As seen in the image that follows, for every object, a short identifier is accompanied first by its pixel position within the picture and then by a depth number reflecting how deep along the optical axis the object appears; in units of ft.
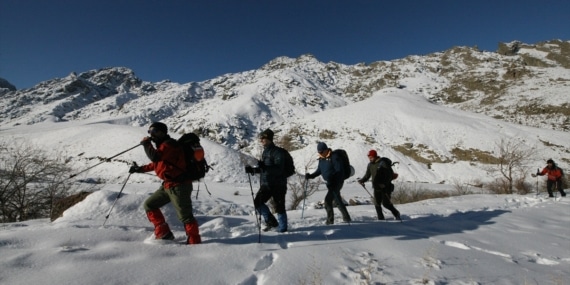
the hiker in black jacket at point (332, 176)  24.07
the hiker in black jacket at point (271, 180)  19.10
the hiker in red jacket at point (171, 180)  14.89
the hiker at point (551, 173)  47.91
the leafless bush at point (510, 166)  69.92
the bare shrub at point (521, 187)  68.85
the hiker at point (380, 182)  26.33
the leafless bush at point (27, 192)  31.91
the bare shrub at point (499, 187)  70.44
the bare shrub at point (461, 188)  71.59
